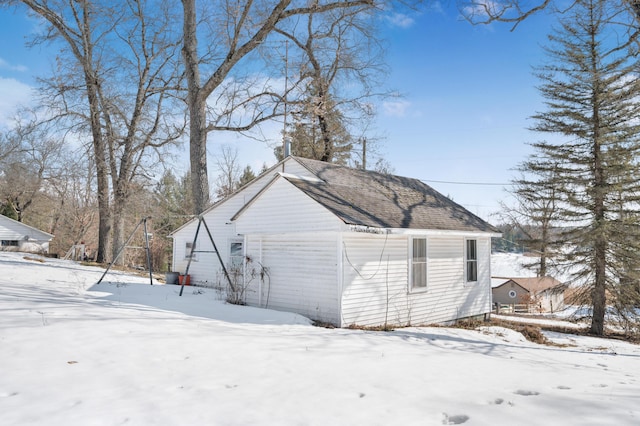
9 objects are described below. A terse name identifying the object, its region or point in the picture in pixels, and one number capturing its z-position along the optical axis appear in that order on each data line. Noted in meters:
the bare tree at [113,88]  19.36
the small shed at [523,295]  30.97
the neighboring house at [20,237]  32.22
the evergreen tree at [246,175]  40.53
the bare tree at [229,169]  40.44
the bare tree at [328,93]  20.20
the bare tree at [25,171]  33.06
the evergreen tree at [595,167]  15.46
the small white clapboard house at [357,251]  9.66
